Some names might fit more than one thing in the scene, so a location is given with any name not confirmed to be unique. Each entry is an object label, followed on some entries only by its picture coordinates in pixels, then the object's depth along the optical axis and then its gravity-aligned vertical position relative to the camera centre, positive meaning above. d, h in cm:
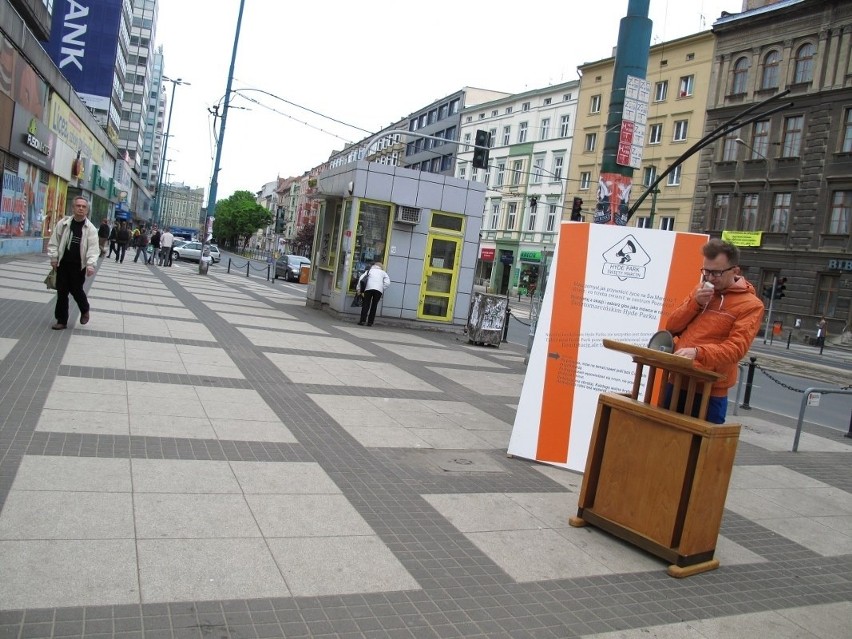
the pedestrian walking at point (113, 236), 2997 -3
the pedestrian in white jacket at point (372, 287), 1609 -32
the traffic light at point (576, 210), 1453 +191
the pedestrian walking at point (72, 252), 934 -30
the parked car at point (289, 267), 3703 -37
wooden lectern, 428 -98
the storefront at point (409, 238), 1678 +97
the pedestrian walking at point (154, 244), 3234 -12
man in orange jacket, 446 +3
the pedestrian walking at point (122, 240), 2920 -14
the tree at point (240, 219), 13312 +681
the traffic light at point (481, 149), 2325 +465
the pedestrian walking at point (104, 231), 2685 +10
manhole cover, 591 -152
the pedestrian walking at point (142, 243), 3187 -17
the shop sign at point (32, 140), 1873 +243
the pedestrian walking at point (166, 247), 3250 -19
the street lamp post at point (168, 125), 6320 +1137
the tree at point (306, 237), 10075 +375
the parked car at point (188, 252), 4566 -37
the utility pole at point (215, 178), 2975 +337
